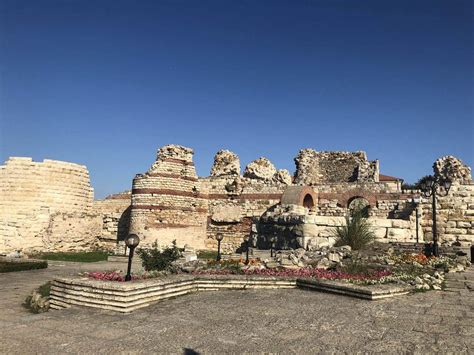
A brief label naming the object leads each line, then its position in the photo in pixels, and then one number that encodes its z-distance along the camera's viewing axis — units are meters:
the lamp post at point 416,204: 15.67
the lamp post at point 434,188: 11.38
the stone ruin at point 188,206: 16.23
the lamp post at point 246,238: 20.69
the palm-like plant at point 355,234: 11.71
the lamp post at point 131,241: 6.25
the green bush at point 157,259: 8.08
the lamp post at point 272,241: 14.46
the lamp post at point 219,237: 11.21
